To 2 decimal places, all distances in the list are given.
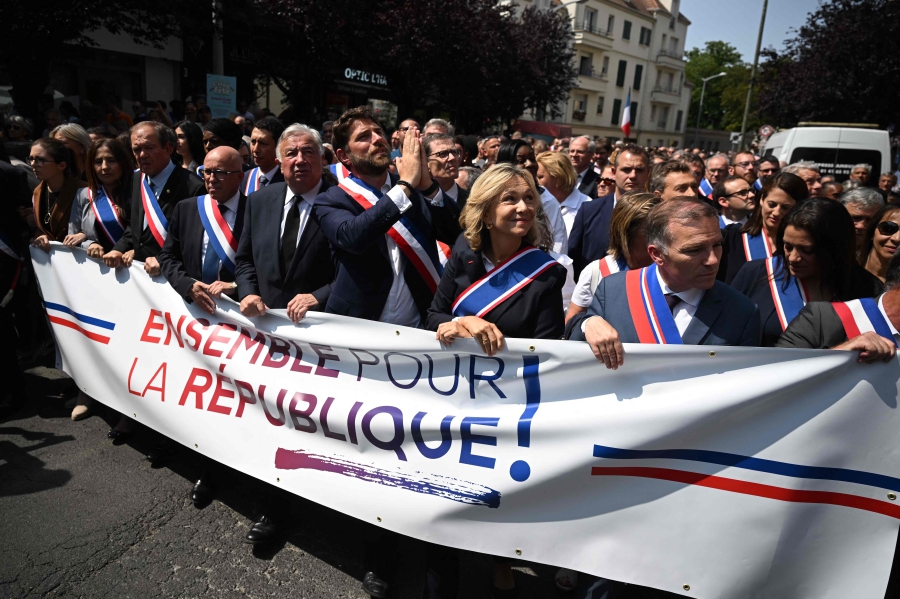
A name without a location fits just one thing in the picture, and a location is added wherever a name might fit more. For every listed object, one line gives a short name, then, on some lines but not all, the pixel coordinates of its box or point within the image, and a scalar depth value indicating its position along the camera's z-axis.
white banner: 2.11
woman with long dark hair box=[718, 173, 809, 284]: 3.58
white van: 11.98
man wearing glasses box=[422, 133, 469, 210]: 3.69
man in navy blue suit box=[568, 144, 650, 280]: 4.35
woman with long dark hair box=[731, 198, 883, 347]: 2.64
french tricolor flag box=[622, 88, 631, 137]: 14.07
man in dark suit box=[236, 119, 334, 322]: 3.22
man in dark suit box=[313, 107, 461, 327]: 2.97
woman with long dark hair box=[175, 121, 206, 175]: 5.42
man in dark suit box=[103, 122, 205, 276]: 3.99
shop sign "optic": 19.66
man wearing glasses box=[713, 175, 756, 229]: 4.89
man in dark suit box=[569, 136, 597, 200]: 6.65
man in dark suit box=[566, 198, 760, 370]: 2.21
